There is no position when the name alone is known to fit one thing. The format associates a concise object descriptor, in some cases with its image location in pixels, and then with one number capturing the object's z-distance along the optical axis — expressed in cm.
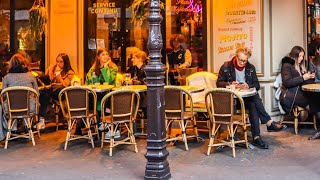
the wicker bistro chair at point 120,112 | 732
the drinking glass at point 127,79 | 869
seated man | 757
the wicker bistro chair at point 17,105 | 789
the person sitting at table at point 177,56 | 1019
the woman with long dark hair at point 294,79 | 860
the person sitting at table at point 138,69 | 903
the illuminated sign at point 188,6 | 1004
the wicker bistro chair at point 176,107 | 750
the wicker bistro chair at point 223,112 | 698
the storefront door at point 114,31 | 1074
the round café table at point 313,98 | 819
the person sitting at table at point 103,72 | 890
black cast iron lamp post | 573
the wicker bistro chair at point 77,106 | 769
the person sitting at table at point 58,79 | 956
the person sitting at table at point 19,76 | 838
